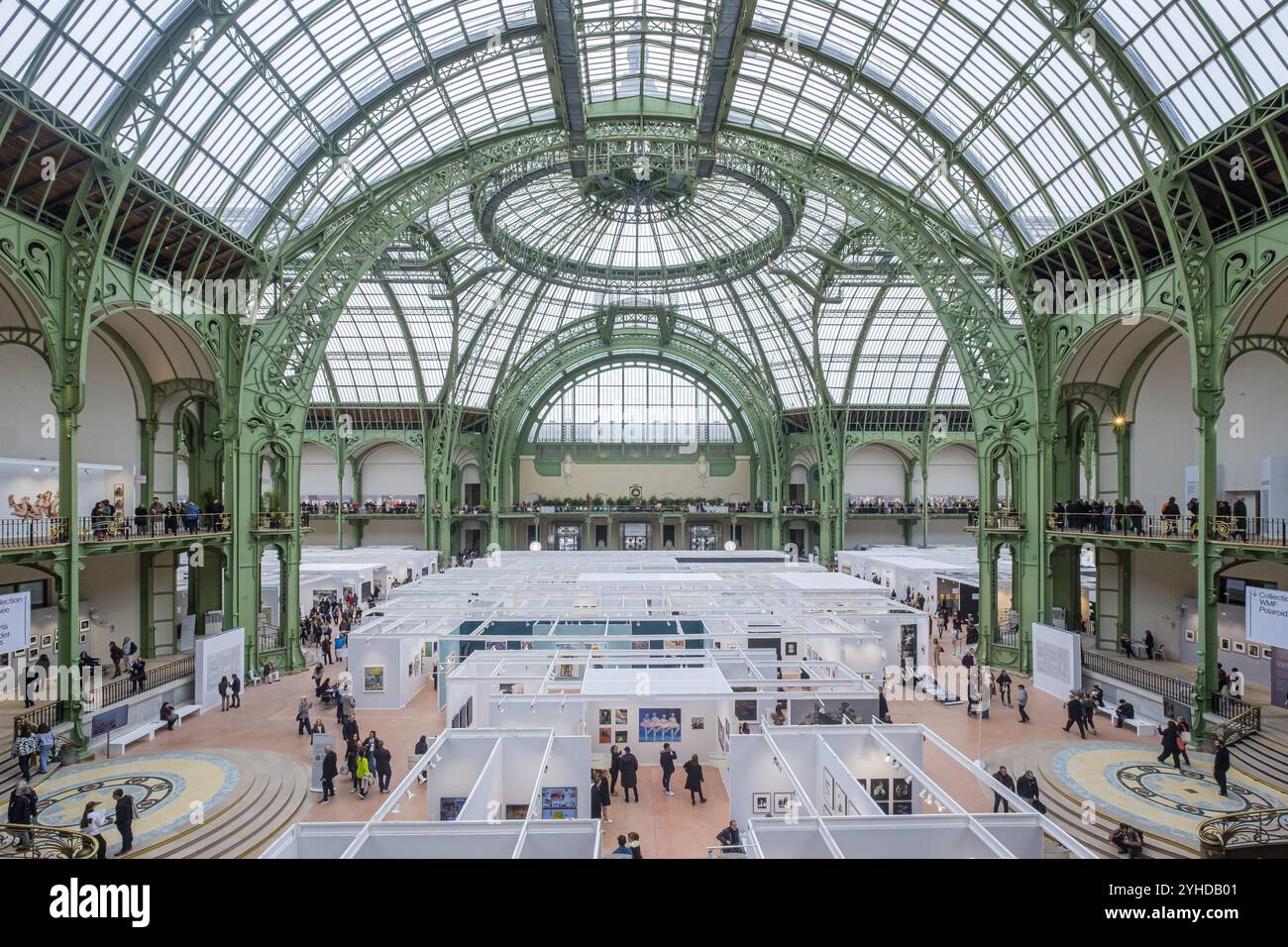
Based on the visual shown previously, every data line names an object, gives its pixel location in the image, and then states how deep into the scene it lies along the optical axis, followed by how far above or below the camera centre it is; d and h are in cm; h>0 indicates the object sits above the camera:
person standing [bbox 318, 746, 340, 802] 1705 -692
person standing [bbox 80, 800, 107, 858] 1367 -667
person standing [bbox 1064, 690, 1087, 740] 2102 -692
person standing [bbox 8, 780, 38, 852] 1365 -620
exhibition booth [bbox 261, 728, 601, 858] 1110 -573
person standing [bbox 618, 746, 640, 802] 1675 -679
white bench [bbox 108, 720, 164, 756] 1983 -721
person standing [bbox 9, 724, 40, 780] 1711 -639
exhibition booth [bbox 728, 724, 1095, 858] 1104 -568
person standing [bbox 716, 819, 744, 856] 1334 -686
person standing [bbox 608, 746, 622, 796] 1709 -682
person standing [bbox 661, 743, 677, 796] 1725 -688
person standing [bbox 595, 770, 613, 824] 1606 -709
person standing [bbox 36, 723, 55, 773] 1791 -650
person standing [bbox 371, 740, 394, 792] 1731 -688
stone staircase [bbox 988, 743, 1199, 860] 1406 -747
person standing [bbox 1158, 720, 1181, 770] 1795 -673
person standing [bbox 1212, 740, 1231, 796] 1622 -653
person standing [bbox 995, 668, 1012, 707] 2464 -720
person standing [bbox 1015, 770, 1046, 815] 1423 -622
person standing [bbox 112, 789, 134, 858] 1358 -643
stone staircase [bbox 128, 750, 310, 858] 1459 -750
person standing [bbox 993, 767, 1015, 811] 1470 -631
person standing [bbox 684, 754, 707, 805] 1664 -686
